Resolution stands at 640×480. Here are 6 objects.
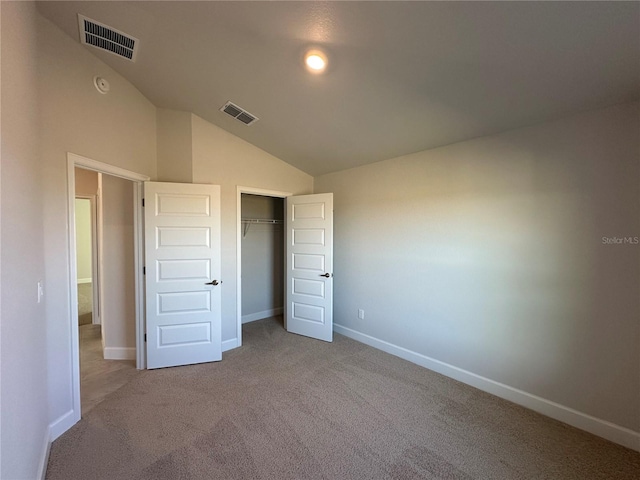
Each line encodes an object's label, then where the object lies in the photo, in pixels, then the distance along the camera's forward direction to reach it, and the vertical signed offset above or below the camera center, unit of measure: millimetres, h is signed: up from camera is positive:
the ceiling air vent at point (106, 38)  1993 +1569
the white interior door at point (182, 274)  2951 -408
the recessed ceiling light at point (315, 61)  1951 +1321
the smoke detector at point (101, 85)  2365 +1382
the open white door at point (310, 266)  3730 -425
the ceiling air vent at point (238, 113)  2858 +1372
